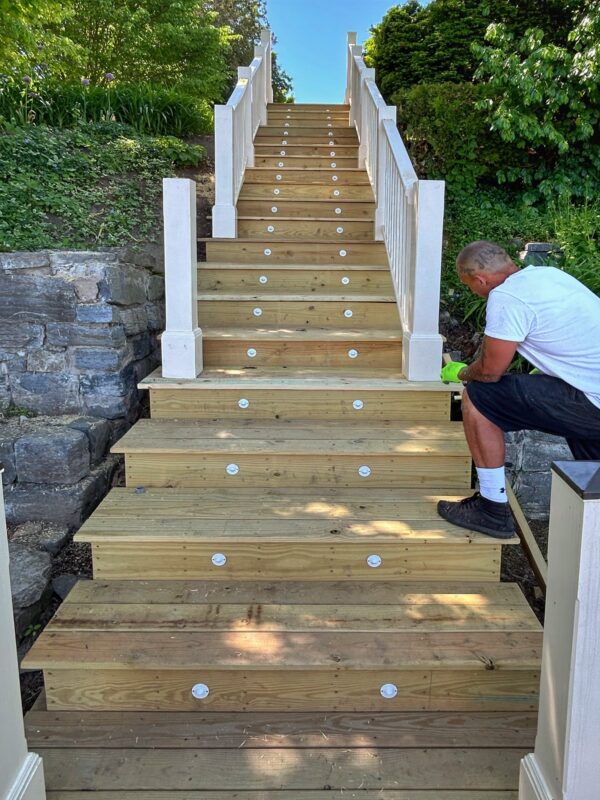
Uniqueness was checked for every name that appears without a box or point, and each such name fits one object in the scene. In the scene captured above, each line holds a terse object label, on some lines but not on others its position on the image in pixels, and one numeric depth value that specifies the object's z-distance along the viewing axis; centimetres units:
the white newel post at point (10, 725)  142
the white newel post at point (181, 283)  315
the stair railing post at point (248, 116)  558
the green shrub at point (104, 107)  539
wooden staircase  177
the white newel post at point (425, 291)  310
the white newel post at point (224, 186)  462
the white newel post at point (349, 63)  741
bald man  216
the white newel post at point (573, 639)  132
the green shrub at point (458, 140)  532
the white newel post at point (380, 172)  454
